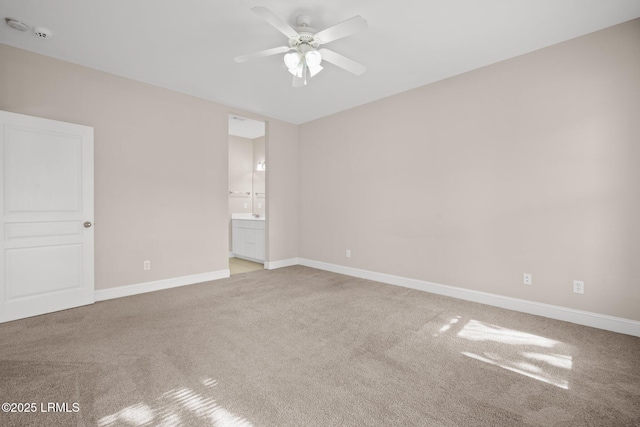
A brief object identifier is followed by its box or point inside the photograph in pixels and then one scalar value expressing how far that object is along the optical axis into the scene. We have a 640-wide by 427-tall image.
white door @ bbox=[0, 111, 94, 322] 2.88
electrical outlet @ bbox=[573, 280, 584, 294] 2.85
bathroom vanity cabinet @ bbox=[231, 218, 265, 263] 5.68
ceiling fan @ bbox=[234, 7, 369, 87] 2.29
